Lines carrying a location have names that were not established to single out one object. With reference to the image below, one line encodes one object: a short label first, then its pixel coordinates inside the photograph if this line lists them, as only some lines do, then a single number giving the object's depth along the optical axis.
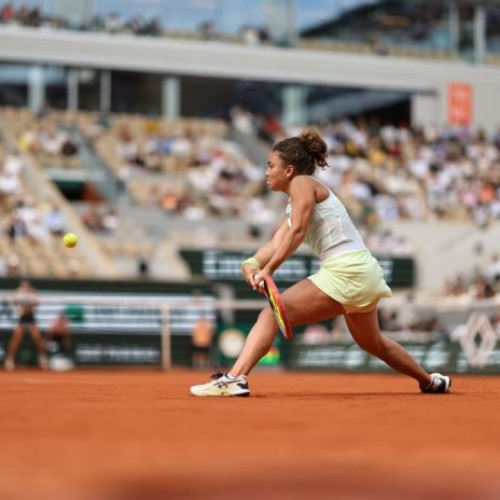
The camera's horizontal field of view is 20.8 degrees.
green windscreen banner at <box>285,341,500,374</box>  23.02
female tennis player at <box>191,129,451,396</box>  10.13
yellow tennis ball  15.59
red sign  46.84
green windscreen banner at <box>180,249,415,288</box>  32.03
